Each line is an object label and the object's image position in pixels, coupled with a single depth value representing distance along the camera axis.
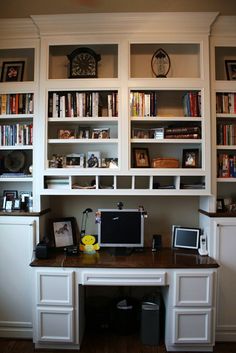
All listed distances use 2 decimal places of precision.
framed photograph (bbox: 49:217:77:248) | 2.52
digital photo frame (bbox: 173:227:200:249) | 2.45
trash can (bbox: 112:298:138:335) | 2.35
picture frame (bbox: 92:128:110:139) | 2.44
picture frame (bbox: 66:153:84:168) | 2.45
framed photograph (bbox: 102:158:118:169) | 2.37
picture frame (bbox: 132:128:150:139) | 2.45
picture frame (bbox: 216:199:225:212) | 2.42
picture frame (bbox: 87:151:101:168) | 2.42
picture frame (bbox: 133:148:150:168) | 2.42
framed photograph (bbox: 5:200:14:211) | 2.46
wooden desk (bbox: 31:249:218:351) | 2.08
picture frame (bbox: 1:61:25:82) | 2.50
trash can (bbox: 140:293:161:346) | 2.21
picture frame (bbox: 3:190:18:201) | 2.53
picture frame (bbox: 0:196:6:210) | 2.49
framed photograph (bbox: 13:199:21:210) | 2.46
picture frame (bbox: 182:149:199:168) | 2.38
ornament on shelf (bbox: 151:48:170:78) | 2.46
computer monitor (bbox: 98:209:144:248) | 2.39
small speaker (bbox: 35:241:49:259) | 2.21
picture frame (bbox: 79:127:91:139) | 2.47
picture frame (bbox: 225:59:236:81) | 2.46
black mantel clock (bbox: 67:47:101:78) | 2.40
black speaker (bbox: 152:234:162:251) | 2.46
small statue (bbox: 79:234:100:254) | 2.38
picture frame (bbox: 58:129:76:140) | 2.45
